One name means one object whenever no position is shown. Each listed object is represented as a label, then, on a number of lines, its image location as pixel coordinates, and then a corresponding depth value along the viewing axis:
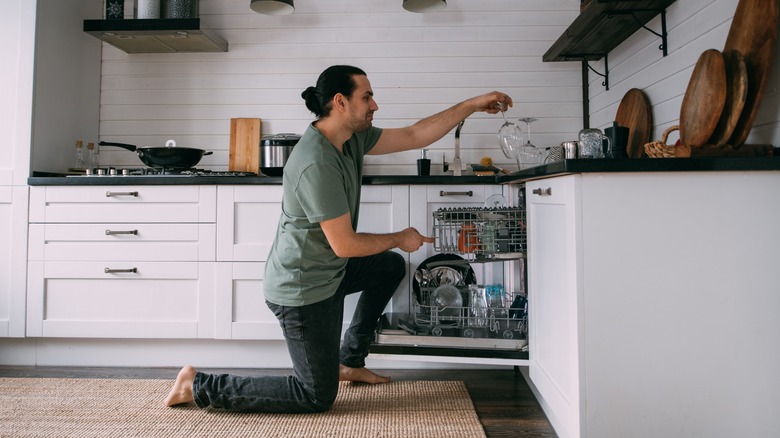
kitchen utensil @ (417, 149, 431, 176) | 2.81
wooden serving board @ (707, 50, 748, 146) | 1.56
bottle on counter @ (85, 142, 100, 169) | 2.97
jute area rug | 1.74
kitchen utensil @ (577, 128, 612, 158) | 1.75
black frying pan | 2.67
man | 1.71
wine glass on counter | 2.64
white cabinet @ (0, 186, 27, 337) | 2.47
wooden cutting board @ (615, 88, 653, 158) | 2.27
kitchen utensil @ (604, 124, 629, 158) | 1.67
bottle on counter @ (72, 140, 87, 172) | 2.91
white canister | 2.85
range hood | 2.77
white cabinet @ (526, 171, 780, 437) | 1.33
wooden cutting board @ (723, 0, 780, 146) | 1.50
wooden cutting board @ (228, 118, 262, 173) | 3.06
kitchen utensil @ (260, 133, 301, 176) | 2.68
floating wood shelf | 2.15
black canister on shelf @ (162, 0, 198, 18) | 2.89
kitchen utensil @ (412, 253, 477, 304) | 2.27
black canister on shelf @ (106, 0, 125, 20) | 2.98
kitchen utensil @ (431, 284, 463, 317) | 2.09
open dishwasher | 1.90
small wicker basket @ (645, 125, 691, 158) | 1.51
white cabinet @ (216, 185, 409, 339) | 2.42
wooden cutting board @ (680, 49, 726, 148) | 1.61
